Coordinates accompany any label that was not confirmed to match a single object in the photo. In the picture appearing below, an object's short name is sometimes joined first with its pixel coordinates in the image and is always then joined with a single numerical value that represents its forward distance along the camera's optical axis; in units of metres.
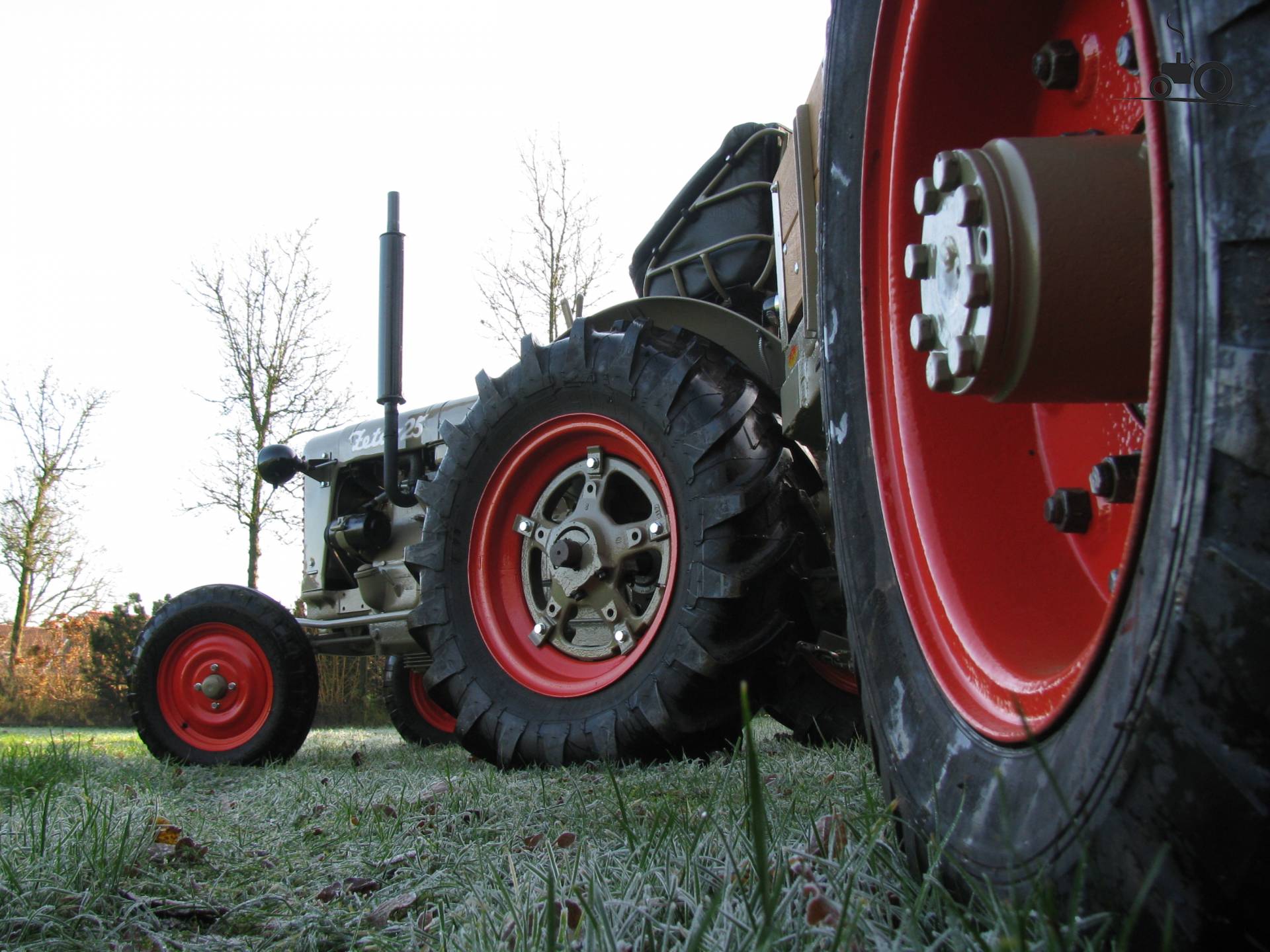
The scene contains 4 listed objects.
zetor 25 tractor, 0.56
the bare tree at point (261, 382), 13.28
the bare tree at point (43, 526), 16.42
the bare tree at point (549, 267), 12.05
